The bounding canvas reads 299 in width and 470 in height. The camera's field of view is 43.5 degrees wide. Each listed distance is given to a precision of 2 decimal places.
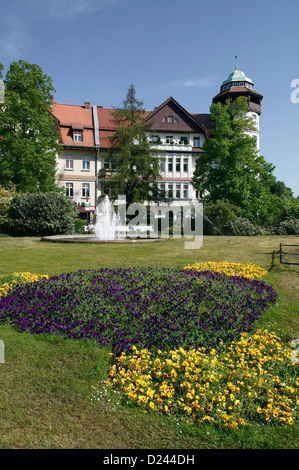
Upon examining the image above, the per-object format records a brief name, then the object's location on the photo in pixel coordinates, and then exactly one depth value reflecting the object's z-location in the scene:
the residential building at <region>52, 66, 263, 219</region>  47.38
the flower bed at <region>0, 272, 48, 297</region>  8.38
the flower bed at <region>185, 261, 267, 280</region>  10.68
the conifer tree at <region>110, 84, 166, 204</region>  37.50
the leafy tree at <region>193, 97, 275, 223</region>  33.62
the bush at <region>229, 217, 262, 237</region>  29.28
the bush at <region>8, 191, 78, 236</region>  27.75
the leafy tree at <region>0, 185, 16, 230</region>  29.02
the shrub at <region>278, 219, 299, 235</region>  30.52
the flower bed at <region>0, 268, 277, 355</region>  5.94
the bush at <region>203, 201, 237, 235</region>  29.98
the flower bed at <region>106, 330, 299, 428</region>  4.18
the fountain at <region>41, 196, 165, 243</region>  20.82
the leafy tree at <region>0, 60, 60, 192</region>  31.80
